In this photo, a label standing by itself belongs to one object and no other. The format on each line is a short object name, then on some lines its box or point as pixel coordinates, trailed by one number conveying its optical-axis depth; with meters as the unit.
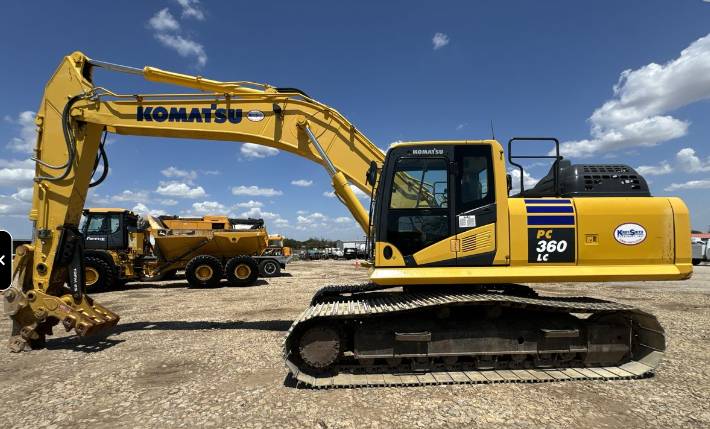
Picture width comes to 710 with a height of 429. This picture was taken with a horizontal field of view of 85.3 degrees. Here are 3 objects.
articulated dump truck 13.88
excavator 4.90
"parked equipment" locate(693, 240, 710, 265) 26.27
